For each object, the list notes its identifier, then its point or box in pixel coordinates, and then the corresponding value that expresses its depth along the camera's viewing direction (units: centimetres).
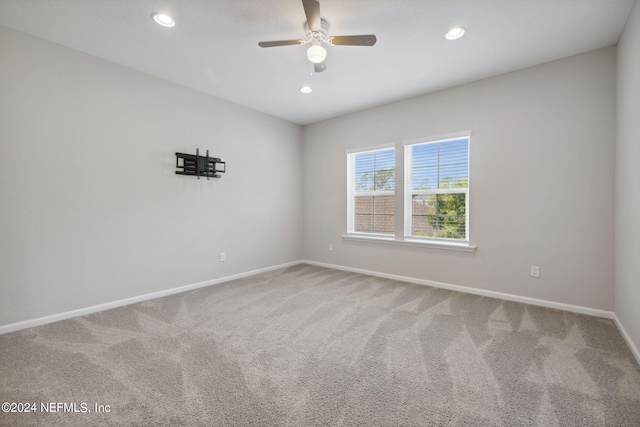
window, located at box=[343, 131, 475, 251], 373
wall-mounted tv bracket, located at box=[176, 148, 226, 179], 366
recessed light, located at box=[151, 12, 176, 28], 230
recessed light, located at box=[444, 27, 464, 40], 248
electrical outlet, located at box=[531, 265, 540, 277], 313
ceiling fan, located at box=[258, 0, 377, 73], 201
